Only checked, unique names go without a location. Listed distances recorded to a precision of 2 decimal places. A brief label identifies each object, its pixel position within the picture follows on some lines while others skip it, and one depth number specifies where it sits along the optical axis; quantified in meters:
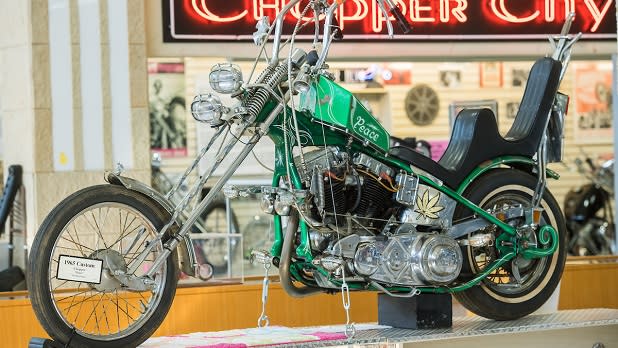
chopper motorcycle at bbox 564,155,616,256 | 10.62
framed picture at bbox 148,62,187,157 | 9.05
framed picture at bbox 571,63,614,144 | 11.34
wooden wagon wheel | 10.48
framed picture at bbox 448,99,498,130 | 10.55
